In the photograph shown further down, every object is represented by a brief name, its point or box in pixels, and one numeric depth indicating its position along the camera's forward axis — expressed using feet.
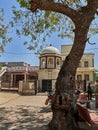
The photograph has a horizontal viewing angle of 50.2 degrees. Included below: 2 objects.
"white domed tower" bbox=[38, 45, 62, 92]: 52.96
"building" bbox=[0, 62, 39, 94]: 62.29
